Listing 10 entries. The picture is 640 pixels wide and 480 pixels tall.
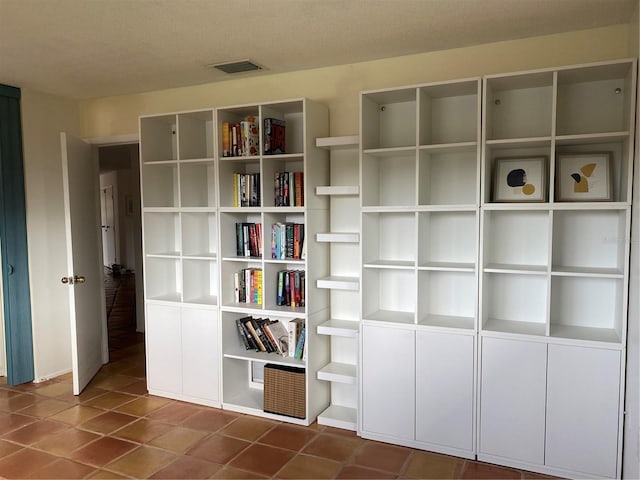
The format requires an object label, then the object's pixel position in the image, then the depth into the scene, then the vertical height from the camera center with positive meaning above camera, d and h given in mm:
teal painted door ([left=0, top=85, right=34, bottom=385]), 4078 -205
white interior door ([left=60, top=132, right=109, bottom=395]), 3920 -350
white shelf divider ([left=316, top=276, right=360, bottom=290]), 3341 -450
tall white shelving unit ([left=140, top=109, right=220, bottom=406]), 3811 -292
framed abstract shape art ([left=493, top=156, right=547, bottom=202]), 2930 +208
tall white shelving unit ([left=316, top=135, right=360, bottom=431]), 3398 -461
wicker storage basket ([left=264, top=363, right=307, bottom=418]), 3490 -1230
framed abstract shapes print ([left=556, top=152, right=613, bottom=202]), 2779 +205
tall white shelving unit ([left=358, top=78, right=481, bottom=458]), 3016 -309
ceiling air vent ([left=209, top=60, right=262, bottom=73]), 3480 +1063
